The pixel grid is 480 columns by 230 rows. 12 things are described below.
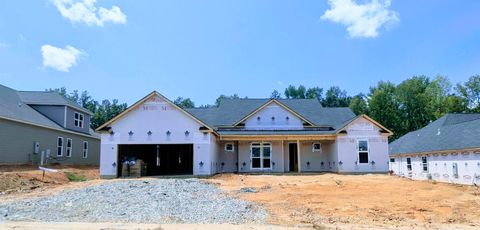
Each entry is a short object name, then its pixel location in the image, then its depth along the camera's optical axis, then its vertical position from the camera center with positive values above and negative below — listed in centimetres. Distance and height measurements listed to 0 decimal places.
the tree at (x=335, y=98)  7319 +1168
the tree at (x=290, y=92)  7625 +1331
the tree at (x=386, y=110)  5897 +757
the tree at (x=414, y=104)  5881 +840
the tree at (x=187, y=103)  7625 +1139
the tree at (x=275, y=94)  8245 +1396
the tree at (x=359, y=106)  6196 +861
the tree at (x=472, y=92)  5531 +955
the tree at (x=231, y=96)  7549 +1307
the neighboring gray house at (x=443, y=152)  2377 +52
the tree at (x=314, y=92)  7519 +1306
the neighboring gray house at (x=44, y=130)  2478 +232
